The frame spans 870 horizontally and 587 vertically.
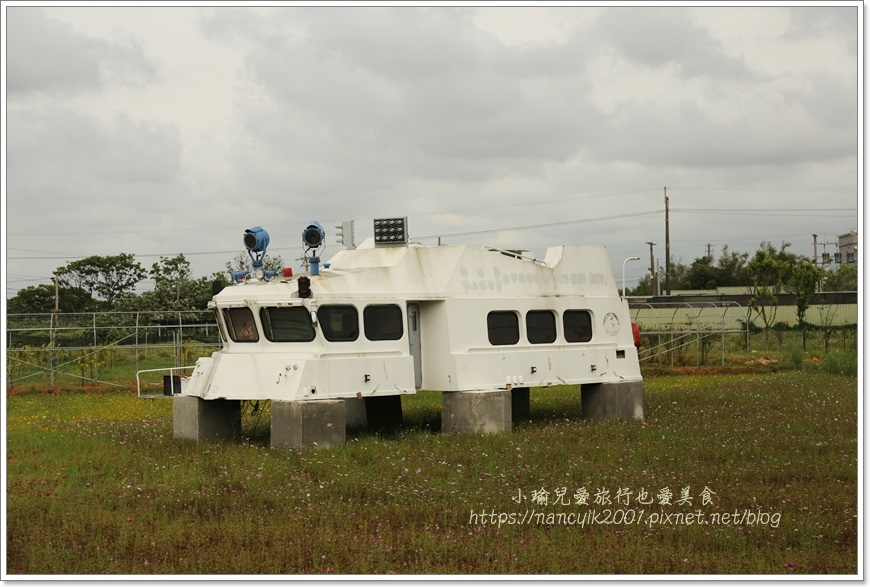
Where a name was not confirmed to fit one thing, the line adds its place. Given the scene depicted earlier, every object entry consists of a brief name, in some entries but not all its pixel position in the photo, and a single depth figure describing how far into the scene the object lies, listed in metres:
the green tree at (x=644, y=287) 88.93
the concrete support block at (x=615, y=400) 22.03
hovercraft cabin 18.11
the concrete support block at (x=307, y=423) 17.45
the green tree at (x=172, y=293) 52.06
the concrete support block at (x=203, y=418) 19.19
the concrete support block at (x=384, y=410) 22.98
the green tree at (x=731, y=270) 91.94
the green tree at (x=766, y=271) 48.75
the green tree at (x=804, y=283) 44.47
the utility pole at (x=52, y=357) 33.99
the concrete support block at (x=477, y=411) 19.53
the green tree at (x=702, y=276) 93.38
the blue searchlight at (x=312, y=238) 19.12
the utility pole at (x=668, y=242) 69.94
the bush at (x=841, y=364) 31.22
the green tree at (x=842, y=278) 81.19
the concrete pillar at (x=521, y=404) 23.31
